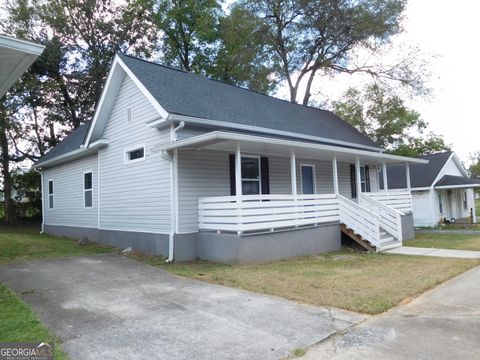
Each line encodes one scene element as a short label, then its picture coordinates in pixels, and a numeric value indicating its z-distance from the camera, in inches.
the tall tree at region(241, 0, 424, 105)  842.2
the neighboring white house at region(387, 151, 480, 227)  861.2
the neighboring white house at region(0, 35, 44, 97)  219.2
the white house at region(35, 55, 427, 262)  386.0
